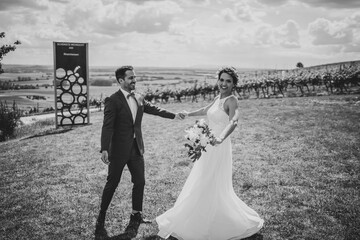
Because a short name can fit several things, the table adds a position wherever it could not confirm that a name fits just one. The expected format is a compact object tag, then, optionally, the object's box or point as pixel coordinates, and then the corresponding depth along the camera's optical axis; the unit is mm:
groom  5262
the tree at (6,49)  13084
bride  5023
